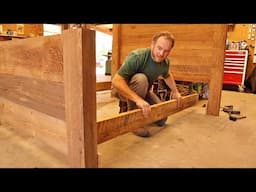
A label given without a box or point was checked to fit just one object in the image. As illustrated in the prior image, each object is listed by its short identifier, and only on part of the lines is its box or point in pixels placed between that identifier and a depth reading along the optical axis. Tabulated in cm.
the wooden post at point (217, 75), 189
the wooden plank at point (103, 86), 248
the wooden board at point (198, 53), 193
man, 129
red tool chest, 405
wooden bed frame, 71
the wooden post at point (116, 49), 265
